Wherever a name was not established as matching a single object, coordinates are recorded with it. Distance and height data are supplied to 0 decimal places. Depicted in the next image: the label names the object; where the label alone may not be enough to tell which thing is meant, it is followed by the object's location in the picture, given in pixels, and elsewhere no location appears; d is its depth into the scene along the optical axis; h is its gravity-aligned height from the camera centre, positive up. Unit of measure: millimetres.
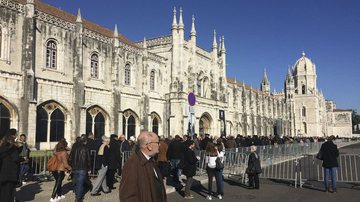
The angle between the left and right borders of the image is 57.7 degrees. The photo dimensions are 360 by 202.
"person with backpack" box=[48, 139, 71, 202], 9070 -972
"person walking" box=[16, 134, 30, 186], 10391 -716
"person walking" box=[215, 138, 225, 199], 10125 -1603
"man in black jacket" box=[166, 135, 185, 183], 12430 -976
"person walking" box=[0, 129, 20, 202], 6867 -749
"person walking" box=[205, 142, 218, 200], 10117 -981
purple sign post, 18231 +1700
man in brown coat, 3578 -502
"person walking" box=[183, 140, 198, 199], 10031 -1113
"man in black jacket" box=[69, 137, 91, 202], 8773 -979
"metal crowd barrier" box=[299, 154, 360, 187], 13641 -2086
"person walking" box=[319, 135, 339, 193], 10922 -1050
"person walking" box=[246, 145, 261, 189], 11531 -1332
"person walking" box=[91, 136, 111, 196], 10062 -1102
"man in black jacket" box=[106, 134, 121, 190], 10367 -823
